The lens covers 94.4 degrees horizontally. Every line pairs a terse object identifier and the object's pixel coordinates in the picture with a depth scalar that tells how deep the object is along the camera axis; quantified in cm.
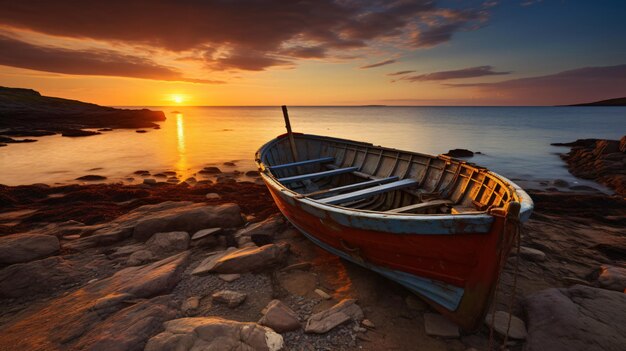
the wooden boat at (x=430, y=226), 388
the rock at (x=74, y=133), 3568
